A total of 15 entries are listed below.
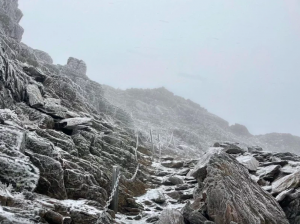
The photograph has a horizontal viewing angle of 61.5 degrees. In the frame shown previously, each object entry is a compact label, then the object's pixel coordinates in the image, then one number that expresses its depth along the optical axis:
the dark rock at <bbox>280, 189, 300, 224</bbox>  10.64
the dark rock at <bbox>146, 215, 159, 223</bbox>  11.17
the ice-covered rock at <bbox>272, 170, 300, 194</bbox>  11.52
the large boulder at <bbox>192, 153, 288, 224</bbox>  9.62
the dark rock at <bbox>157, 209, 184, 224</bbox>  9.38
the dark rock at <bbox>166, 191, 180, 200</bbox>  14.83
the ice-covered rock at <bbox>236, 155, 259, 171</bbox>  16.29
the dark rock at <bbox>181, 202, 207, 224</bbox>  9.57
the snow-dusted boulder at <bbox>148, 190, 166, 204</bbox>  13.94
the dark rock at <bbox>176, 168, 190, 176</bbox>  19.77
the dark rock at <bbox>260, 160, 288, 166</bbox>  16.30
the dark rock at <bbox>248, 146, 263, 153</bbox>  21.94
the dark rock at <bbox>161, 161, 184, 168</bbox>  22.62
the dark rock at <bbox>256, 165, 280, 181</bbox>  14.66
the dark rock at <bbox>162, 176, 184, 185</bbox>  17.36
